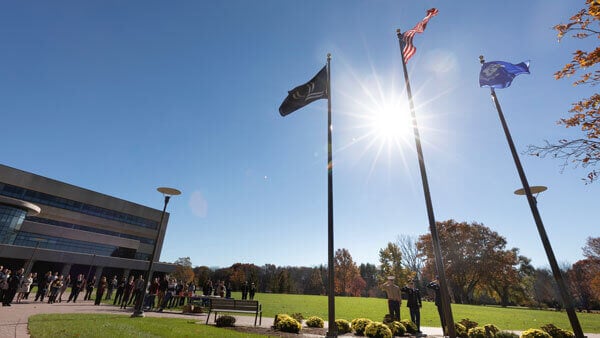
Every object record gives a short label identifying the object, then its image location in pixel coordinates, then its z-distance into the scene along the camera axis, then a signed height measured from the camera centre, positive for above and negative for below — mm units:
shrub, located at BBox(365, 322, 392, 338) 8930 -907
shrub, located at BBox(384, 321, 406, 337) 10031 -926
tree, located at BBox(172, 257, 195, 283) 83812 +6074
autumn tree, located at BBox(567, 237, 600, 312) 44803 +5758
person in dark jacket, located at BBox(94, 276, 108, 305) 16859 -143
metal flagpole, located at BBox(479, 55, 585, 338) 7691 +2363
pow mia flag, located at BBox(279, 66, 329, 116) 10189 +6672
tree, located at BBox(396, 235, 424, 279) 53781 +6916
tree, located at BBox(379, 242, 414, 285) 55569 +6949
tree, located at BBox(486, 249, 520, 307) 46438 +4821
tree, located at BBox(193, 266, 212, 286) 90538 +6210
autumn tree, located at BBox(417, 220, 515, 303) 47281 +7451
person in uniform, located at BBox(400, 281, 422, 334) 11172 +8
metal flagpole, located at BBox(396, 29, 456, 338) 5848 +1635
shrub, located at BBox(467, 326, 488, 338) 9129 -869
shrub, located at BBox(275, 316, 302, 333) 9781 -940
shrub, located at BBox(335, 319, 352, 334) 10426 -956
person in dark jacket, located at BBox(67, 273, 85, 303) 18109 +31
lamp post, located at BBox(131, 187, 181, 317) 11820 +783
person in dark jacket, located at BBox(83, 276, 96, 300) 20873 -136
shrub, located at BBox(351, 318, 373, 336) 10094 -892
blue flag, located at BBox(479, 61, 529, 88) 10758 +8066
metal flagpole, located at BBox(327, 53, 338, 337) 6938 +1933
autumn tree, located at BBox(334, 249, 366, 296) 67938 +5511
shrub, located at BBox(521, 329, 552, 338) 8518 -783
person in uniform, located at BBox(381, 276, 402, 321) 11297 +110
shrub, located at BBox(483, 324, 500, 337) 9086 -775
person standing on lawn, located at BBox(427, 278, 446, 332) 11386 +288
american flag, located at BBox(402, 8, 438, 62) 8953 +7770
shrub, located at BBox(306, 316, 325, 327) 11469 -936
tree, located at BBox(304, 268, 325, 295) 80750 +3135
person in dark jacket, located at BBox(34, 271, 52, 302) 17344 +17
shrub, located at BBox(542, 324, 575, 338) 9102 -769
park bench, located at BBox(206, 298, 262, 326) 10602 -409
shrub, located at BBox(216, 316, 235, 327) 10242 -911
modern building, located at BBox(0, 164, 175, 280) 38156 +8753
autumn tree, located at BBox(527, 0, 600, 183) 7648 +5961
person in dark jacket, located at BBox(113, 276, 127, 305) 18853 +73
